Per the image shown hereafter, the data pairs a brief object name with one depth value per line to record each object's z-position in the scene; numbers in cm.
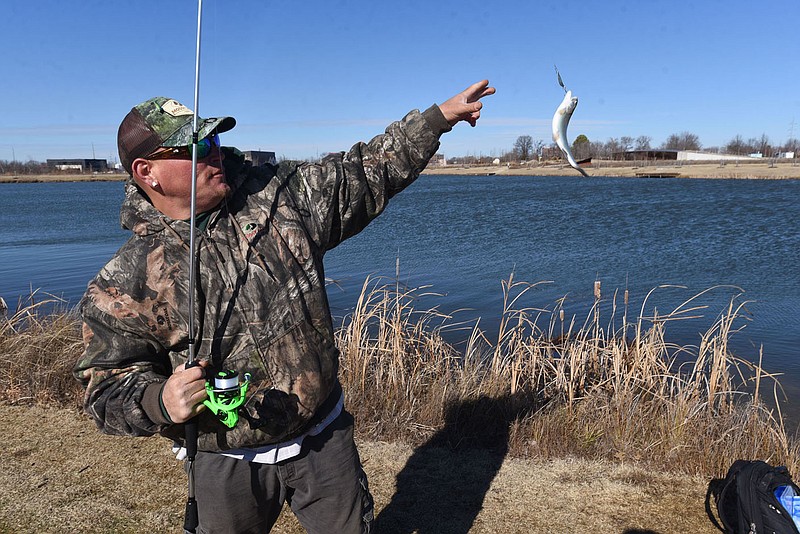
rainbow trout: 292
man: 225
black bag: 344
